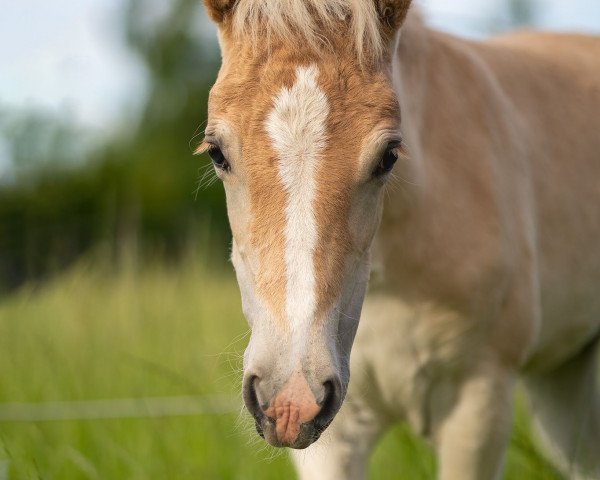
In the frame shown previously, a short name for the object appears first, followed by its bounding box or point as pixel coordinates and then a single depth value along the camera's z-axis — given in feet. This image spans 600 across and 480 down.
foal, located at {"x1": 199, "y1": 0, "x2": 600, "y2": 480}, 13.74
